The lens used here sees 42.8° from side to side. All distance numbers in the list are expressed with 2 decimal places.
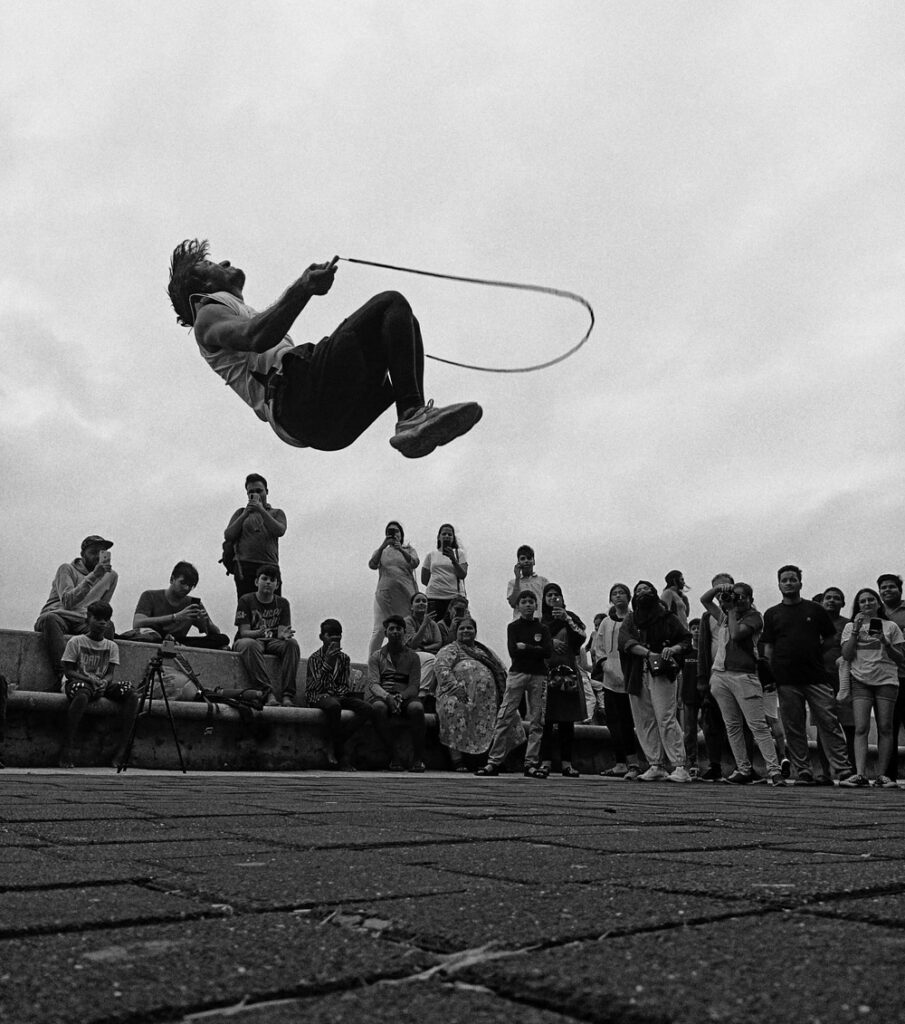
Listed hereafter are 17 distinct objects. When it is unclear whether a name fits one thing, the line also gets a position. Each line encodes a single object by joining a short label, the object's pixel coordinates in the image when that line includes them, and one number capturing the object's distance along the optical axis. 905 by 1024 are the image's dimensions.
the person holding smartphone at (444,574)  12.63
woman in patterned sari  10.69
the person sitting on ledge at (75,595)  9.71
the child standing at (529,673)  9.49
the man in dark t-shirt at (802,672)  9.00
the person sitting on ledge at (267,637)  11.21
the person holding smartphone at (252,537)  12.05
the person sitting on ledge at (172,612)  10.62
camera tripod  8.60
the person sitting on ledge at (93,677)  8.97
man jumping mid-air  5.91
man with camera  9.09
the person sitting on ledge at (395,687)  10.72
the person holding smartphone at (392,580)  12.70
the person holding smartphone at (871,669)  8.91
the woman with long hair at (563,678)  10.17
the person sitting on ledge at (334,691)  10.71
